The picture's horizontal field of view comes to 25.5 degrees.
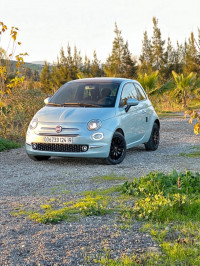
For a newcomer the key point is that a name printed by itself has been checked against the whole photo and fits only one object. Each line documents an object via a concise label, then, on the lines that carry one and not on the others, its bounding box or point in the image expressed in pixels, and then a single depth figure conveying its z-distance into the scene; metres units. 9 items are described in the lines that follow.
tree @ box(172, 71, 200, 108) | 26.92
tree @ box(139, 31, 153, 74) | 54.11
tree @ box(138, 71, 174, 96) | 22.70
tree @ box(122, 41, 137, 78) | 53.38
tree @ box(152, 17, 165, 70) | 52.78
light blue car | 8.27
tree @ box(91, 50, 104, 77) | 55.49
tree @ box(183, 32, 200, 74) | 48.62
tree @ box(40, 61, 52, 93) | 58.41
